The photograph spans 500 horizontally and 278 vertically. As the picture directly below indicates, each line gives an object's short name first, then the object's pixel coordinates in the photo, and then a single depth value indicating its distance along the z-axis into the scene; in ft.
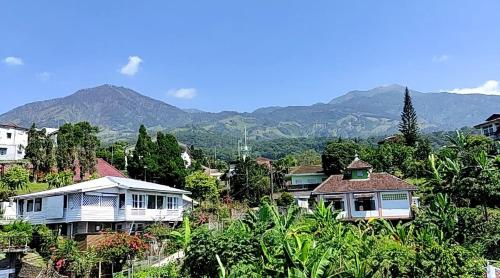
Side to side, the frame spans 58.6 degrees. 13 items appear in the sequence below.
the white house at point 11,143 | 181.16
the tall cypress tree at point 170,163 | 143.74
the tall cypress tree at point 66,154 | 133.18
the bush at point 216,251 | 48.80
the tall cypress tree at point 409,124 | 216.33
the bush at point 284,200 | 138.82
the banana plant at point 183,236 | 61.17
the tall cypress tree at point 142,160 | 142.51
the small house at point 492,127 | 193.98
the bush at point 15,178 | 115.14
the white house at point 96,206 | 87.10
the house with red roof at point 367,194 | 109.29
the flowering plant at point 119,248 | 72.59
